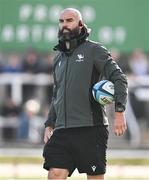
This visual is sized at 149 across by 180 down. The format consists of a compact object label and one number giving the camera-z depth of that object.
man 19.08
